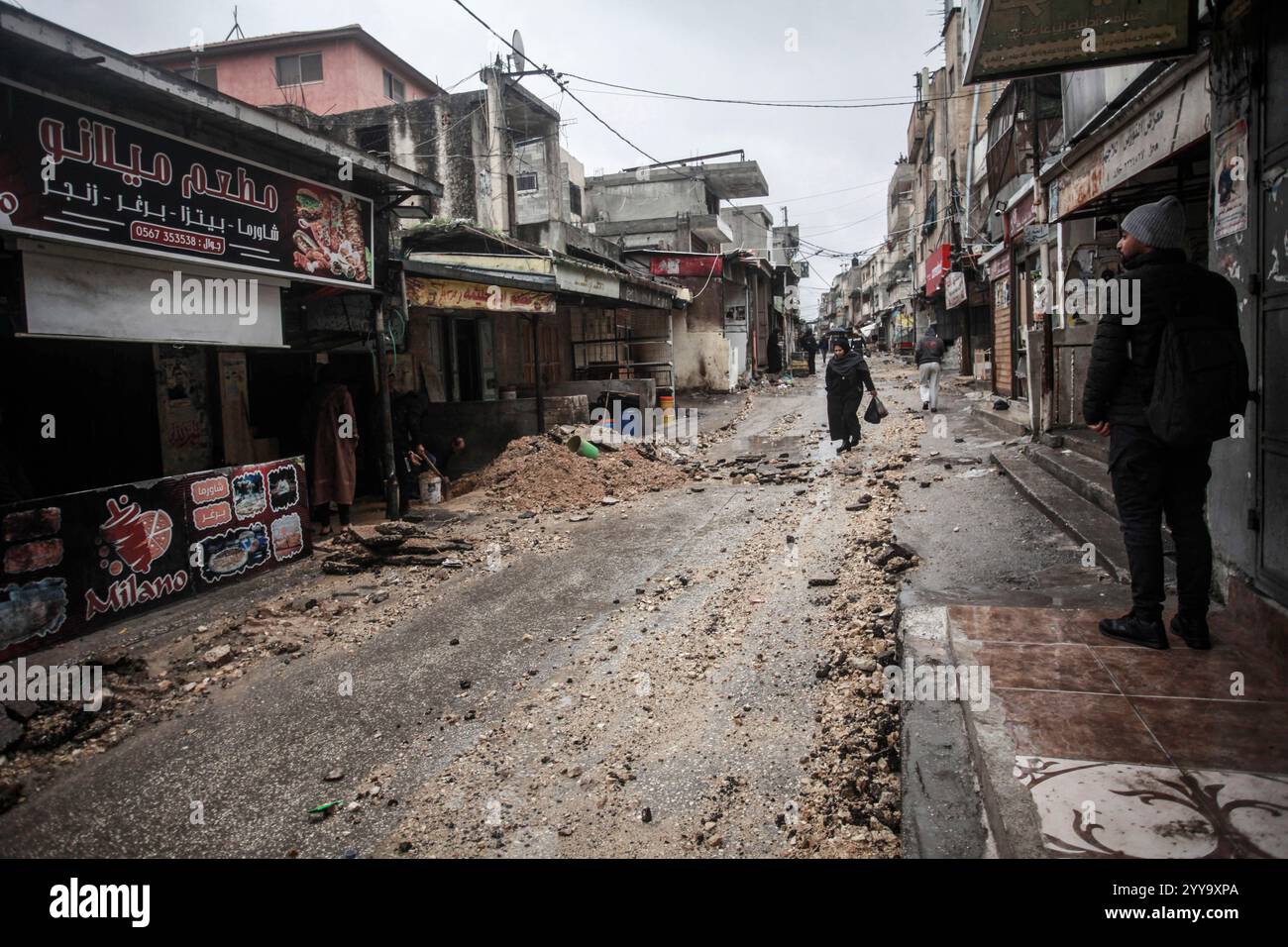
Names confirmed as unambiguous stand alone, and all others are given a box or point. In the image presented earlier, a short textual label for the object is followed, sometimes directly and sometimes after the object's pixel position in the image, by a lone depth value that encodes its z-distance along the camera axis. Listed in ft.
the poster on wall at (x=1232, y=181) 12.80
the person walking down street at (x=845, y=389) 39.96
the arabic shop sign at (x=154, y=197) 17.75
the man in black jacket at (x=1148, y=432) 11.58
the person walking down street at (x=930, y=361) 52.06
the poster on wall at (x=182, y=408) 29.53
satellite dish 68.32
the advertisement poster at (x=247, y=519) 22.07
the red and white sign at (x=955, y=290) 69.84
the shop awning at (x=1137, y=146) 15.31
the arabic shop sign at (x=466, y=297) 34.35
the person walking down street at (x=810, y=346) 114.32
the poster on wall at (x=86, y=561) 17.17
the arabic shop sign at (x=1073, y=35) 14.03
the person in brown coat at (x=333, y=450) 29.45
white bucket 35.81
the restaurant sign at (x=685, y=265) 78.54
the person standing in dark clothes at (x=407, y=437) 34.17
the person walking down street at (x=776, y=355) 115.96
